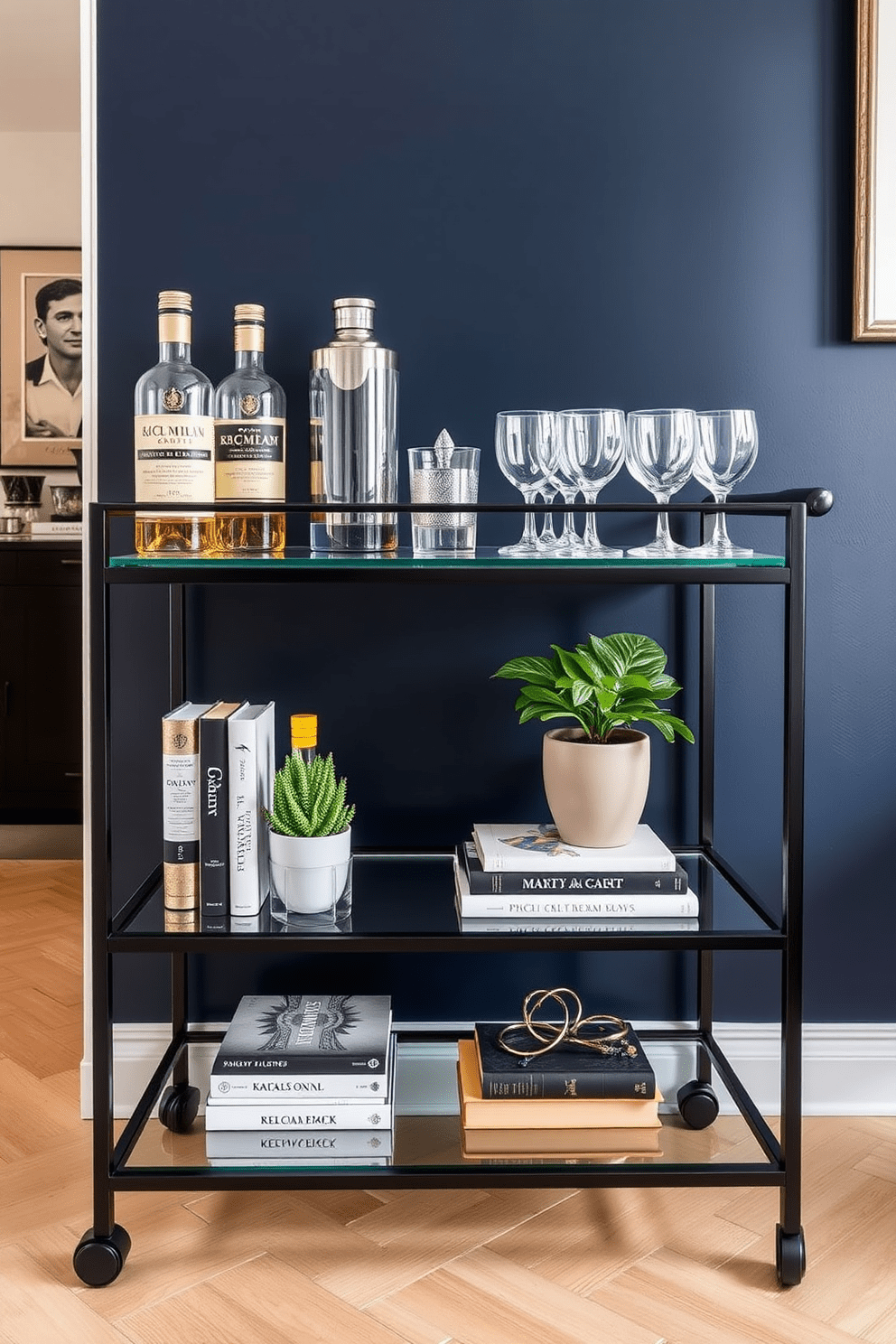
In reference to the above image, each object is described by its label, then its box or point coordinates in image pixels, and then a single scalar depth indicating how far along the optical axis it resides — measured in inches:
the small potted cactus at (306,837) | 55.4
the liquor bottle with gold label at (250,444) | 57.1
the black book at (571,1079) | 55.6
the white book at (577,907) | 54.9
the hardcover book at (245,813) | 55.3
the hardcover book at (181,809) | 55.6
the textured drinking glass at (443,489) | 56.1
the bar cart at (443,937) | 51.3
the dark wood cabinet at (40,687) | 131.9
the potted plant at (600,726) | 56.9
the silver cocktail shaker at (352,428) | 59.6
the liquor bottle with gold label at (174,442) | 54.6
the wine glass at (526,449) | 55.3
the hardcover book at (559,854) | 55.8
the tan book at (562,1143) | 55.1
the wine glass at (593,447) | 54.6
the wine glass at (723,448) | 55.2
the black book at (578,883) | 55.3
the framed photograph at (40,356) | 147.9
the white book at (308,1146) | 54.7
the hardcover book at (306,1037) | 55.9
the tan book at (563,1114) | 55.3
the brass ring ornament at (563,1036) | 57.8
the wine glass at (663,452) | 54.9
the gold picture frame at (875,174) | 64.2
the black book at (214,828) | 55.4
